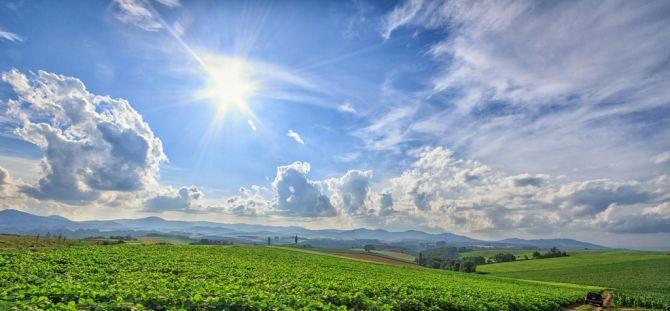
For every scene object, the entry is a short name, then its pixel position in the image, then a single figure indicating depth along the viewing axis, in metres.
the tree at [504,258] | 166.75
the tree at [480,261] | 166.61
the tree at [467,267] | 126.71
